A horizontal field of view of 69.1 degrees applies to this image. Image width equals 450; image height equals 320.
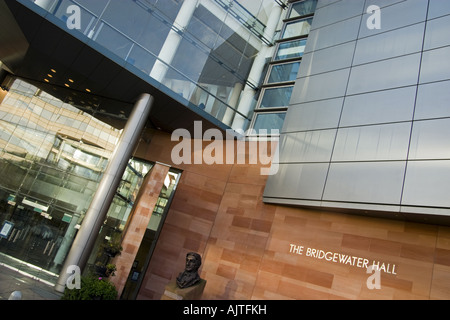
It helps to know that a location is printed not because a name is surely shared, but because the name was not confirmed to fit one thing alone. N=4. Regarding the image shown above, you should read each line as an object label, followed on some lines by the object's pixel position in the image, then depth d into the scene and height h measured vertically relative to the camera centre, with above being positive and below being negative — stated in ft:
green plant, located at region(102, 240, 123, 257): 47.16 -3.20
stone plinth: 35.64 -4.54
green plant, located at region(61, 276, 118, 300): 38.27 -7.97
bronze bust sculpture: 37.14 -2.46
